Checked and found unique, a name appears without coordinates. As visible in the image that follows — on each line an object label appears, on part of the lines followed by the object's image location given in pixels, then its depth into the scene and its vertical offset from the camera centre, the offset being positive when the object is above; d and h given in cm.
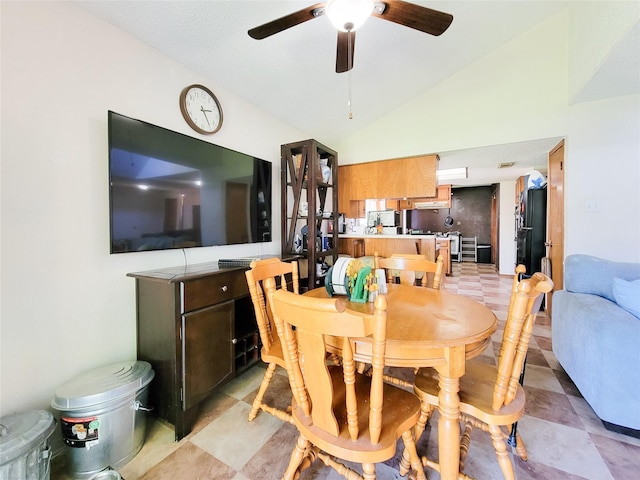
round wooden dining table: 97 -44
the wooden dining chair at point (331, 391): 78 -53
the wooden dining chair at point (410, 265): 190 -23
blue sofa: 143 -62
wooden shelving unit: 284 +37
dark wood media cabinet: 149 -59
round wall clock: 204 +101
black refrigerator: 371 +5
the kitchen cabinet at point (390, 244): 393 -16
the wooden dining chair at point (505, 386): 96 -67
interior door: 303 +21
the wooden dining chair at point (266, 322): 145 -50
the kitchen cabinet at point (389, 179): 359 +78
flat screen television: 156 +32
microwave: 474 +28
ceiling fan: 136 +117
